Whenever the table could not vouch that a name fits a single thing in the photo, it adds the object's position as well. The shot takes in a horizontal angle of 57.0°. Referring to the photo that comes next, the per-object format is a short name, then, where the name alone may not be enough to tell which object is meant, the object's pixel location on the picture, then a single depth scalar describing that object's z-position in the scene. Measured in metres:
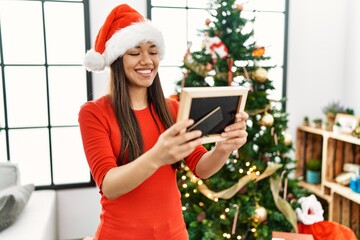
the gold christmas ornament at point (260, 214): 2.00
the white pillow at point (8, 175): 1.97
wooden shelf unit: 2.56
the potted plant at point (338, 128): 2.49
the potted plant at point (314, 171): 2.75
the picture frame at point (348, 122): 2.42
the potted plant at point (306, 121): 2.82
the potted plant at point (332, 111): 2.67
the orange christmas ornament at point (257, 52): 2.06
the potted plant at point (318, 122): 2.71
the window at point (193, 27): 2.63
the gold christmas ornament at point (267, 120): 2.04
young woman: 0.92
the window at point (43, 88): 2.42
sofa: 1.63
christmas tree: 2.02
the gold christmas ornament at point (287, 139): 2.19
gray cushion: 1.63
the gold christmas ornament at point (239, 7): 2.01
